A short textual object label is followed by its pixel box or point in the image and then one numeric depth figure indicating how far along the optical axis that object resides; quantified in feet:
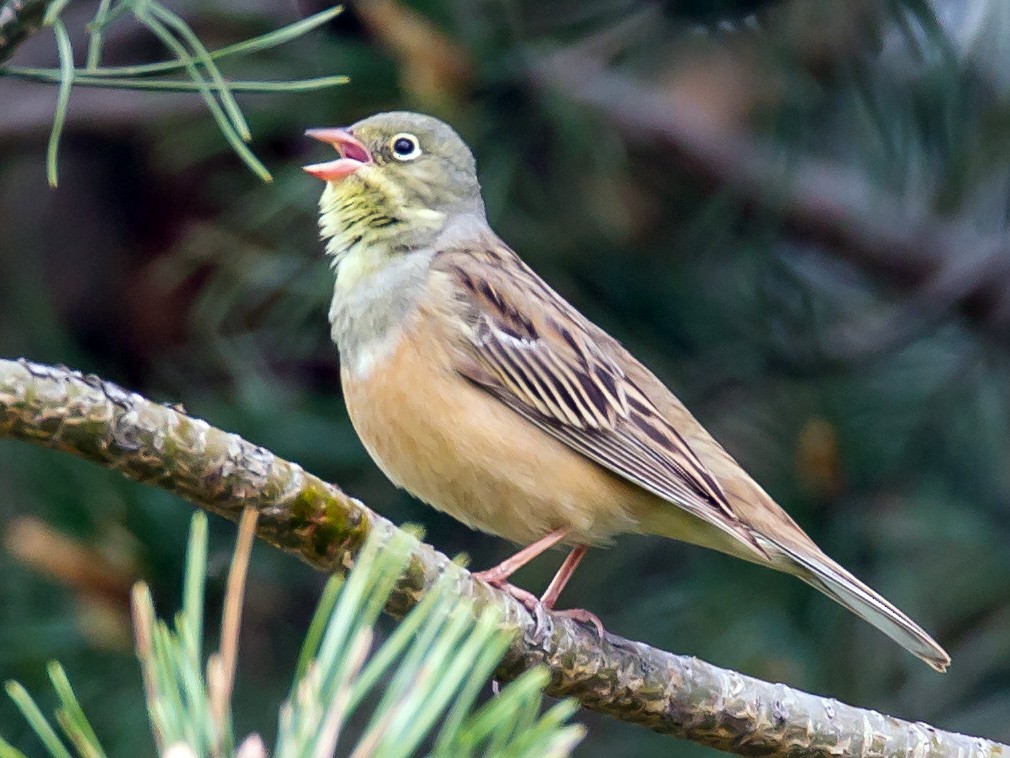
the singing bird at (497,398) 20.61
